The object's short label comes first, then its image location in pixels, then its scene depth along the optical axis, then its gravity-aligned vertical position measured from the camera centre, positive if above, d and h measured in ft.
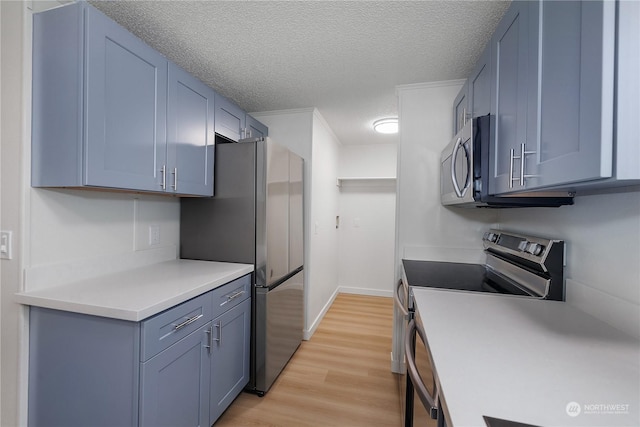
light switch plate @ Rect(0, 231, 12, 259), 3.76 -0.55
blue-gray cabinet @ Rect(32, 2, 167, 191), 3.61 +1.54
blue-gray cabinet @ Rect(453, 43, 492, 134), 4.25 +2.28
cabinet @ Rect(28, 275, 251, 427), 3.42 -2.26
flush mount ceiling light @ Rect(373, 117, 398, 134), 9.16 +3.16
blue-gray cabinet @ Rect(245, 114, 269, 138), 7.89 +2.60
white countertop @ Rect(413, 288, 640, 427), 1.66 -1.23
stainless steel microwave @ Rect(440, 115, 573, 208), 3.91 +0.65
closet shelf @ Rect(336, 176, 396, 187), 12.51 +1.59
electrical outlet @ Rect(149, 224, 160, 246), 5.95 -0.60
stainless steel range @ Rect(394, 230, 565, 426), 3.65 -1.21
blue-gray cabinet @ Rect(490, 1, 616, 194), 1.96 +1.14
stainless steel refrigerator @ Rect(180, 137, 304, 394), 6.03 -0.48
